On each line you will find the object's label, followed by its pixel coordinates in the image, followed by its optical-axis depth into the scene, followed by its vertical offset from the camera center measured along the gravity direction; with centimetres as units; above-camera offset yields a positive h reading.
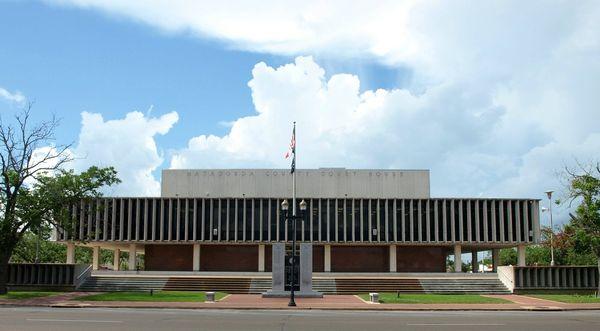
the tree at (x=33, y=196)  3875 +252
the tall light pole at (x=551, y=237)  4436 +16
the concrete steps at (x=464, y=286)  4772 -363
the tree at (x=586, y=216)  4128 +153
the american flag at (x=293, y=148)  4400 +633
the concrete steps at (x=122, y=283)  4683 -348
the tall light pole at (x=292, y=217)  3329 +121
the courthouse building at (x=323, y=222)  6197 +155
